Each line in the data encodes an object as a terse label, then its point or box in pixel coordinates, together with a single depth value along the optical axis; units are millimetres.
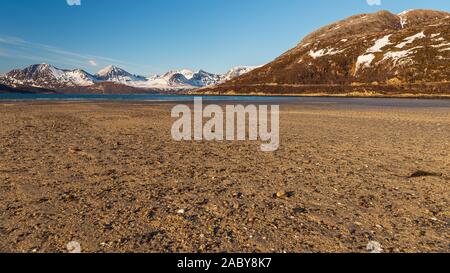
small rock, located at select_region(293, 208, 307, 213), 7430
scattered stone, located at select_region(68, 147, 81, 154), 14461
